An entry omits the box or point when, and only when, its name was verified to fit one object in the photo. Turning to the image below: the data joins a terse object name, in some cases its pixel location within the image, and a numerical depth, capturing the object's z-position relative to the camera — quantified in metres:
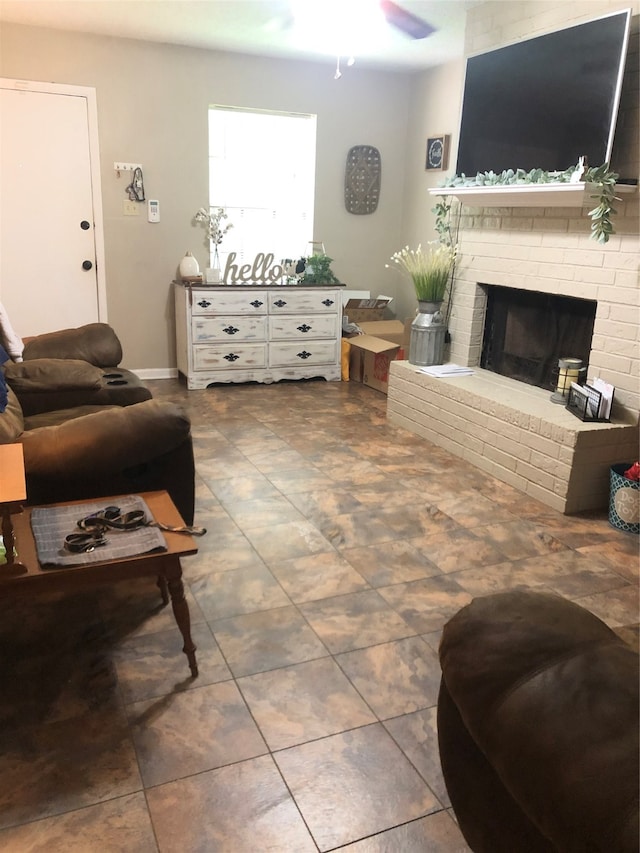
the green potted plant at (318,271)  5.29
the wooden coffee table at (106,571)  1.65
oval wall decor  5.61
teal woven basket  2.92
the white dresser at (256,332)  5.00
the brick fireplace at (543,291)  3.14
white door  4.61
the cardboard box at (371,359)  5.07
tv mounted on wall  3.12
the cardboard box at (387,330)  5.48
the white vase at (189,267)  5.09
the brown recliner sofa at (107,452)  2.04
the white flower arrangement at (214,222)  5.21
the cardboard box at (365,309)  5.75
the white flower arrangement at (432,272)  4.29
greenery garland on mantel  3.08
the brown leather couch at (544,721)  0.78
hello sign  5.18
